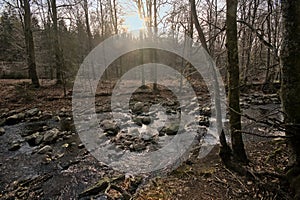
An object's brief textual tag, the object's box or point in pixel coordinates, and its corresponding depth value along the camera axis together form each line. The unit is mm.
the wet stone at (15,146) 6023
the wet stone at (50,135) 6561
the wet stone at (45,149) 5750
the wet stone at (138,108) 10250
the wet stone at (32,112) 8959
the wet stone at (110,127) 7408
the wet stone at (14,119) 8193
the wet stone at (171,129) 7212
